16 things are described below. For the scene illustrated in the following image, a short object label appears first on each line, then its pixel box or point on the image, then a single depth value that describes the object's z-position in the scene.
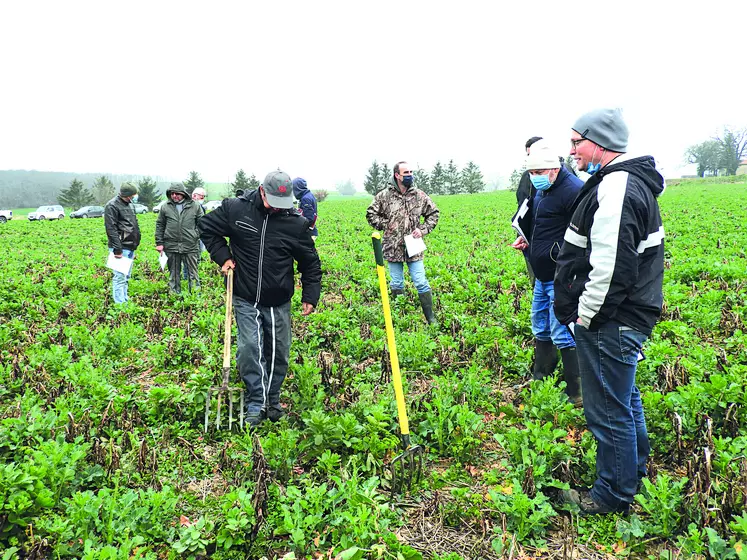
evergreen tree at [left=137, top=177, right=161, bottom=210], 59.94
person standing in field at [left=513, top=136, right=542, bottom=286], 5.26
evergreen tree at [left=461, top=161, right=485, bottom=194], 68.56
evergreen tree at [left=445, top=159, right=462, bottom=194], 72.97
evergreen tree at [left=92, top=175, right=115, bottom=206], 78.75
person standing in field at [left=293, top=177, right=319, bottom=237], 9.09
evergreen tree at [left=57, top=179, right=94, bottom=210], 69.38
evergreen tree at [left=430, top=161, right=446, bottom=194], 69.00
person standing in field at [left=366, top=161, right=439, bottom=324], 7.13
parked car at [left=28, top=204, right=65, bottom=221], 40.49
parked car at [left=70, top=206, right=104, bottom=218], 41.38
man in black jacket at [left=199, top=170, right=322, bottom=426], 4.50
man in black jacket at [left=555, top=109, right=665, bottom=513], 2.76
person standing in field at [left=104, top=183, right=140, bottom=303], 8.09
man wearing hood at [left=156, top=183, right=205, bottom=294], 9.02
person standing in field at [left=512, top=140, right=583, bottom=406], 4.12
